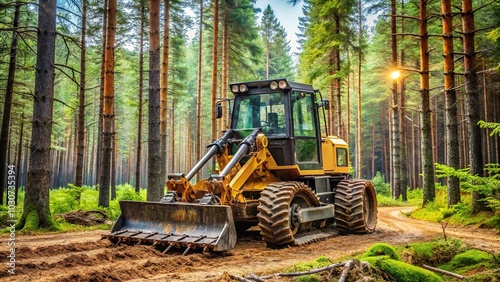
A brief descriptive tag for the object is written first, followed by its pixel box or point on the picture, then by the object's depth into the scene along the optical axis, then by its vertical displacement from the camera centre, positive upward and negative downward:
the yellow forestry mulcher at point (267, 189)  7.23 -0.41
